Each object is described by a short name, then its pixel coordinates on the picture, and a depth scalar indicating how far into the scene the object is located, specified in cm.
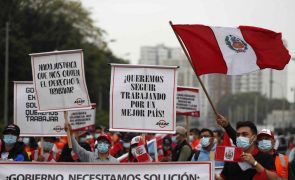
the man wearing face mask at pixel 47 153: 1366
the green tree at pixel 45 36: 5059
